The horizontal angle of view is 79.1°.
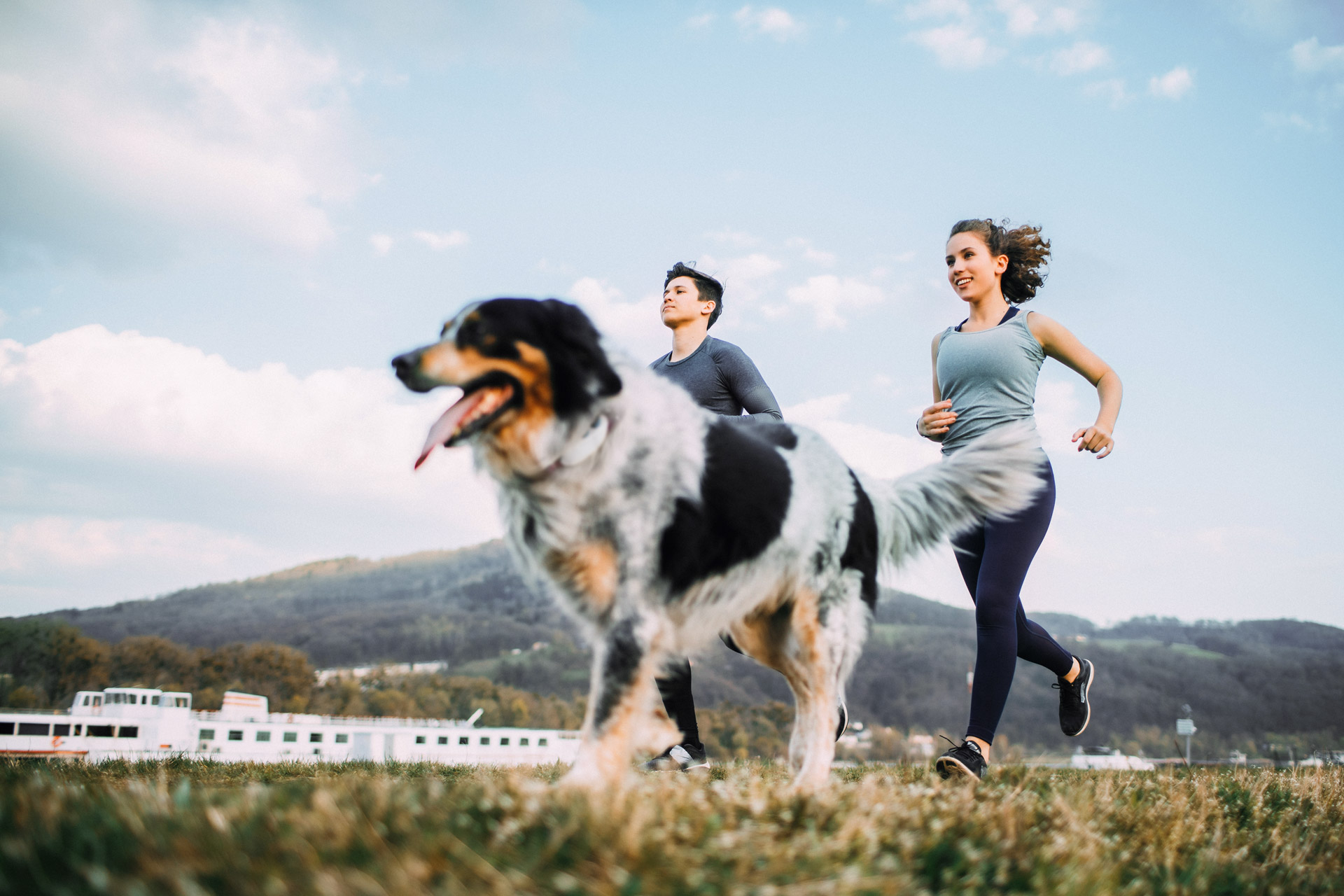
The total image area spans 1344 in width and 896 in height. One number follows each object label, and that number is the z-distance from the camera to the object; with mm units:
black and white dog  3092
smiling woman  4895
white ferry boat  28375
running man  5648
